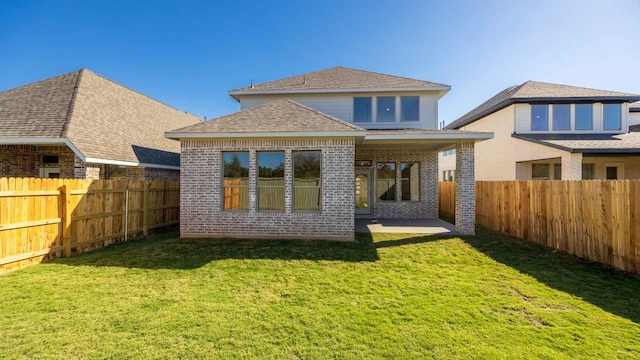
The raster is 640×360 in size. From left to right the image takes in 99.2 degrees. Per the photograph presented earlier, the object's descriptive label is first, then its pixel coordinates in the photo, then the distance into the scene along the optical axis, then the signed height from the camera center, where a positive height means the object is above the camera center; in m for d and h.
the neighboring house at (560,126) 15.15 +3.26
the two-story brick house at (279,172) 8.39 +0.29
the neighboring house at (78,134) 9.41 +1.76
